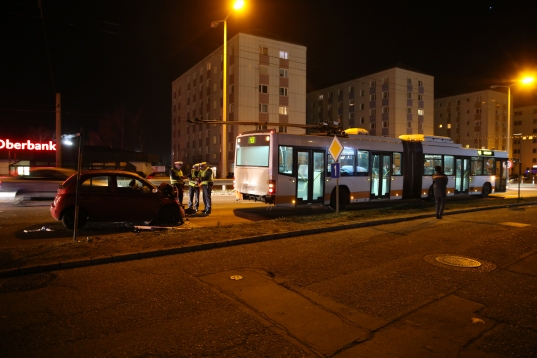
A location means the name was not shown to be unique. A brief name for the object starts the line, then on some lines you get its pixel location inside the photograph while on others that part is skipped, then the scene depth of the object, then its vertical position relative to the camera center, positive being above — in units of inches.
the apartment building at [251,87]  1796.3 +412.2
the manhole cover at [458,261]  281.9 -68.9
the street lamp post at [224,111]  899.4 +140.8
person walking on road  501.0 -25.9
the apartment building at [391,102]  2268.7 +423.8
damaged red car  390.3 -33.9
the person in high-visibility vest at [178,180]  537.6 -16.3
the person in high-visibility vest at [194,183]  551.5 -20.9
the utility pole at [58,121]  1004.7 +121.7
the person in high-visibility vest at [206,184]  545.3 -22.0
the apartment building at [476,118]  2819.9 +406.8
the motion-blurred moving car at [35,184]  639.8 -27.9
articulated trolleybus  534.0 +4.2
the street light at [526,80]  1086.9 +261.4
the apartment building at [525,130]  3307.1 +367.6
